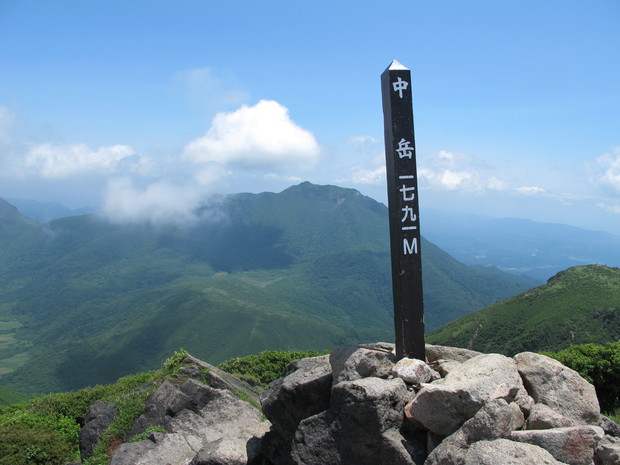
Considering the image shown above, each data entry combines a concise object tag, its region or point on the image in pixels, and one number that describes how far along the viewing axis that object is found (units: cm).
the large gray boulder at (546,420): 830
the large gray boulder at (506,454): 694
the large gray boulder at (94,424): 1455
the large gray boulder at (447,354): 1217
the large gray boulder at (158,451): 1173
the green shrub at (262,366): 2228
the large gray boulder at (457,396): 838
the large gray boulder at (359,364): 1045
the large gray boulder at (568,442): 753
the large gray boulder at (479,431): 777
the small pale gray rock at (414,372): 1002
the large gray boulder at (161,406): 1452
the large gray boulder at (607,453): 763
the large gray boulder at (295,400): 1070
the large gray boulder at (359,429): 883
